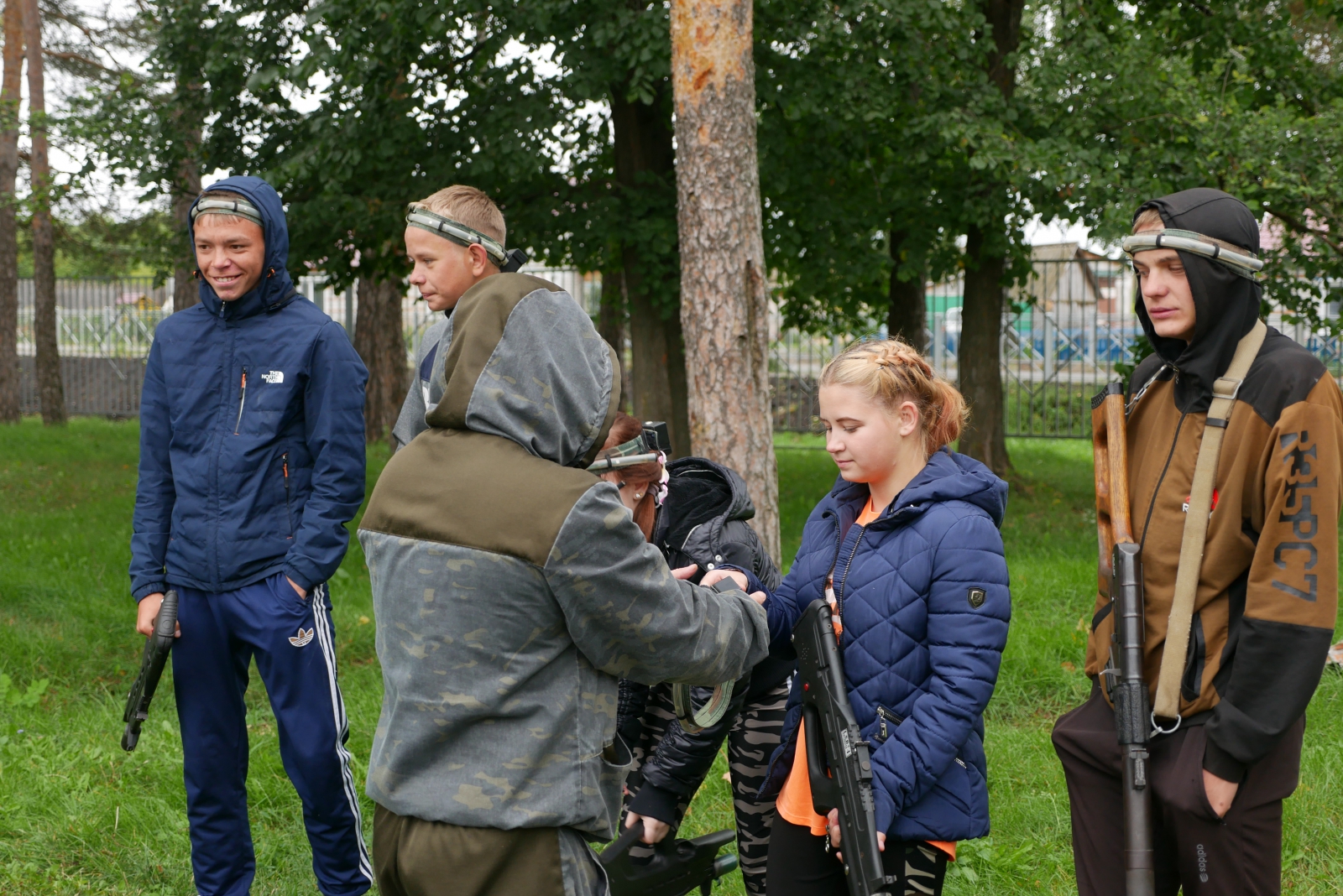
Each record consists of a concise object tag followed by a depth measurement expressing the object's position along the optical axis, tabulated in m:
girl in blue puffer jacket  2.46
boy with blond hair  3.54
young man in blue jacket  3.46
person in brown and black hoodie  2.24
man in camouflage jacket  1.92
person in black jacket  2.92
